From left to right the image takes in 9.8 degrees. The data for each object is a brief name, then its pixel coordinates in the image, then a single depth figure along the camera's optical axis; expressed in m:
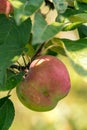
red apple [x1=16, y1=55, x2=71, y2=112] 0.63
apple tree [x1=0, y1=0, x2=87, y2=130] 0.53
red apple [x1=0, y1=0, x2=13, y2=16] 0.63
